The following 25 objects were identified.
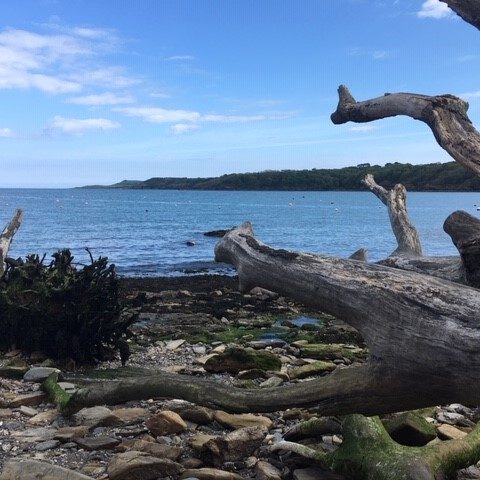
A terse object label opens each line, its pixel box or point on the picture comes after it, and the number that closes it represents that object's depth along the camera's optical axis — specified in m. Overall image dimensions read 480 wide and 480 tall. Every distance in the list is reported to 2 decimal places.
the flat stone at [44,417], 6.11
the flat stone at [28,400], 6.61
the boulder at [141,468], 4.62
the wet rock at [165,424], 5.66
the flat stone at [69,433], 5.52
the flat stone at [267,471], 4.66
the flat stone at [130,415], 6.01
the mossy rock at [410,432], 5.17
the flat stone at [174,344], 10.05
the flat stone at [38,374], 7.61
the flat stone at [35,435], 5.54
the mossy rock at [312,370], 8.02
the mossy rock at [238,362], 8.31
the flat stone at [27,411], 6.34
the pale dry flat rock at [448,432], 5.57
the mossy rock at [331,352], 9.37
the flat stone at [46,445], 5.32
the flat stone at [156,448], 5.07
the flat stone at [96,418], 5.88
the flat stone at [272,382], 7.45
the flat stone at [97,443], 5.32
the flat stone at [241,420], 5.75
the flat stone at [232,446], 5.02
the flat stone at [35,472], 4.29
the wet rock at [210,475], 4.60
